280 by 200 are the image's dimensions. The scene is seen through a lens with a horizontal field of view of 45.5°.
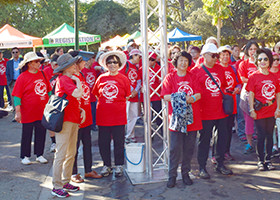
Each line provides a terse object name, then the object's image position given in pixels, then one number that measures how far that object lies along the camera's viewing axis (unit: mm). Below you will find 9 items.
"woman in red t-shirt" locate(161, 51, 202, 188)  4836
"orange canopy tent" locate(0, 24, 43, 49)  13719
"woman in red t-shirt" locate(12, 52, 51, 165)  5867
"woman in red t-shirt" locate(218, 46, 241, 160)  5738
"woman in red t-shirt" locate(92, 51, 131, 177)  5316
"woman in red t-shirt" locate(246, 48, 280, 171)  5438
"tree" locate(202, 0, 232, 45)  23630
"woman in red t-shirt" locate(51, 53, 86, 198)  4511
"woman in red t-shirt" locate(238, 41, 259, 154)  6660
